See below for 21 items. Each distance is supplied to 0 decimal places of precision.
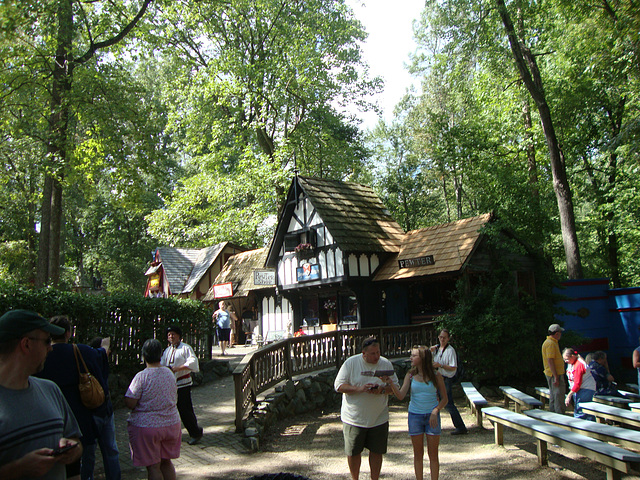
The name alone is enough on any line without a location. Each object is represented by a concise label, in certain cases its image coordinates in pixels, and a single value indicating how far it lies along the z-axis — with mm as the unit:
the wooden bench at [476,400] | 9812
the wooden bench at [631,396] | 10320
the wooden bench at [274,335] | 22078
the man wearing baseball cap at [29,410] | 2547
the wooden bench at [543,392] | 11256
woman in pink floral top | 5176
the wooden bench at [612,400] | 9086
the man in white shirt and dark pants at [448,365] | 9328
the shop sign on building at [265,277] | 20500
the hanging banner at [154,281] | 33406
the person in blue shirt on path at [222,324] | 17562
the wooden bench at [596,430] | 6453
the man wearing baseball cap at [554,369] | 9320
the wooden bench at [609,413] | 7805
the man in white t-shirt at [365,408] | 5941
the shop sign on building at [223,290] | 23766
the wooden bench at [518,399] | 9234
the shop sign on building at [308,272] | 18891
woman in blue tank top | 6387
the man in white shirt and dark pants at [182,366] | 7438
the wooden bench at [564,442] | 5598
